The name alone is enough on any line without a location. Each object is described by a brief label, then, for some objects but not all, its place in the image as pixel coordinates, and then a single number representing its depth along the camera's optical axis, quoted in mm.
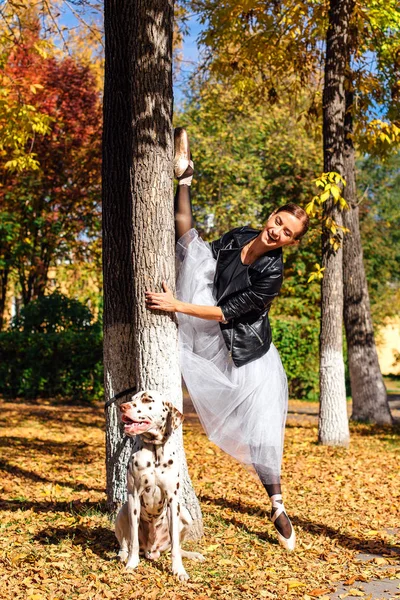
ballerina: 4809
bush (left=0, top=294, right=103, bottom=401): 14141
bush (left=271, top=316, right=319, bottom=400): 16141
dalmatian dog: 4091
